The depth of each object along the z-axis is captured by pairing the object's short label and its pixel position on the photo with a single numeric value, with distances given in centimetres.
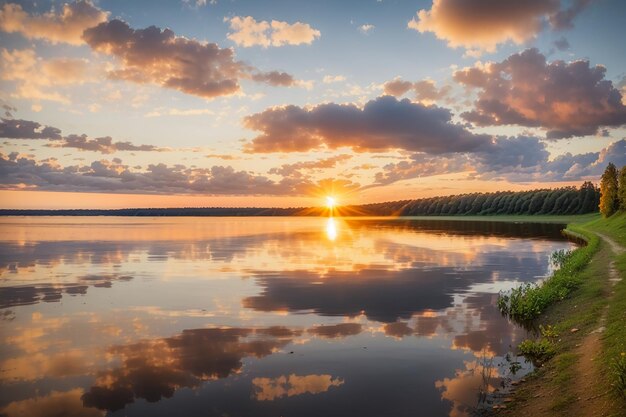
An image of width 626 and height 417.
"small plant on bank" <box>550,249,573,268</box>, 4397
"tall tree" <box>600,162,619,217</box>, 10394
